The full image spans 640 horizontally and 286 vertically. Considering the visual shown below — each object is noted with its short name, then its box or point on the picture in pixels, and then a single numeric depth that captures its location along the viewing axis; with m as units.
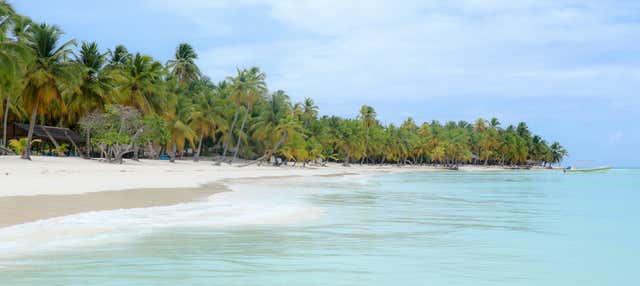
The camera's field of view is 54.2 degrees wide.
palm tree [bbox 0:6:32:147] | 29.97
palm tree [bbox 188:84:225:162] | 61.03
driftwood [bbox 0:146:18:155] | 42.38
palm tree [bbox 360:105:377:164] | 98.31
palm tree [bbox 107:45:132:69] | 52.91
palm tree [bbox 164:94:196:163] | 57.56
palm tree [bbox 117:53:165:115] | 49.72
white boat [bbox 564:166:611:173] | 120.84
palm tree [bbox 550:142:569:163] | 181.50
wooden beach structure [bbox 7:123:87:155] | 50.88
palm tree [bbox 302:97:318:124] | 77.31
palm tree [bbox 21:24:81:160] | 38.88
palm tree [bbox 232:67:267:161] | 63.12
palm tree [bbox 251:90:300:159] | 67.75
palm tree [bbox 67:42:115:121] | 45.72
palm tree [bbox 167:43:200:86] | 74.50
